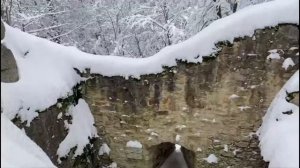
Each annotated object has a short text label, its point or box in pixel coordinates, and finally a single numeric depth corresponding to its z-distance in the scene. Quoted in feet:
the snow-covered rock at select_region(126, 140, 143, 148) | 21.03
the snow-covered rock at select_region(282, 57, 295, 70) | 16.80
